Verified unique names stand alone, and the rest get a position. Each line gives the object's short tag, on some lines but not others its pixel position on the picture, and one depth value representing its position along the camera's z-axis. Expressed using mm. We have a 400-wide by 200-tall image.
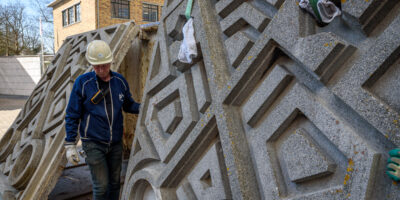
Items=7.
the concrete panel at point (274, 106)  1399
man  2766
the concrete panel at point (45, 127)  3477
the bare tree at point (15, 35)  26844
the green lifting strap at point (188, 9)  2525
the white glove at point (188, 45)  2412
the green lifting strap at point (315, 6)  1614
